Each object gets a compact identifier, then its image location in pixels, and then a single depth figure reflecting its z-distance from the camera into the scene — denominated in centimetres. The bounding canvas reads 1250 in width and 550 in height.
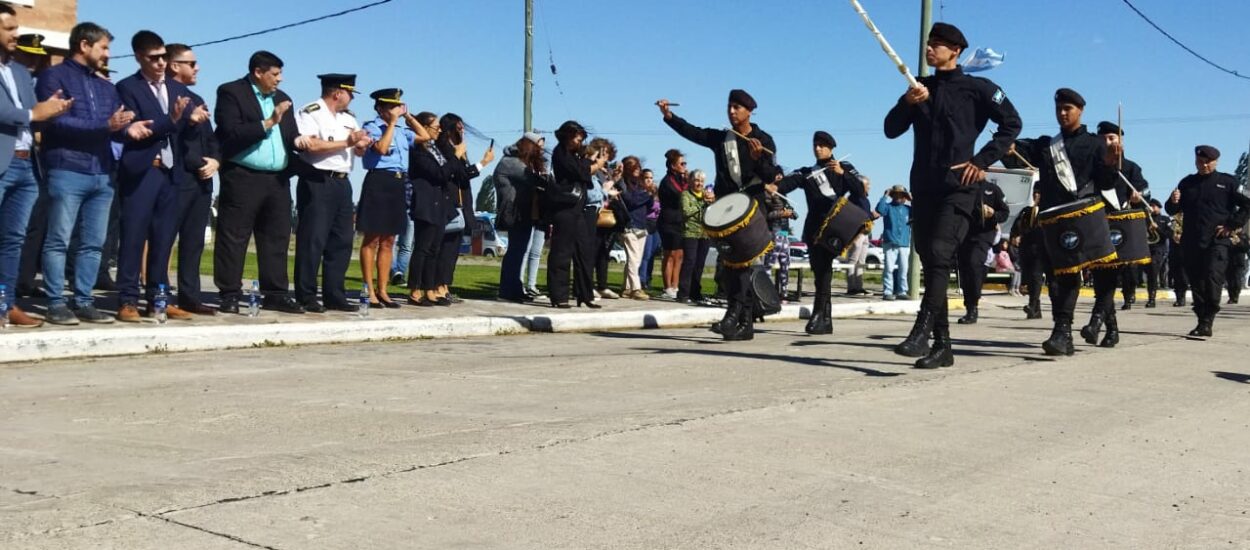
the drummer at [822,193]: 1205
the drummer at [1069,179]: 1036
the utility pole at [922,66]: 1836
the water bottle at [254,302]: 1038
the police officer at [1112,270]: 1096
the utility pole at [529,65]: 2931
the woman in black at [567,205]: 1332
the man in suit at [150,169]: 966
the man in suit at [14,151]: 859
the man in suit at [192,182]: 1007
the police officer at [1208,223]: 1344
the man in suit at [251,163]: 1042
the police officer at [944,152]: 889
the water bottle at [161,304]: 959
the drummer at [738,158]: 1067
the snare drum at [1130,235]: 1108
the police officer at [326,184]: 1108
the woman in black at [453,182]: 1302
